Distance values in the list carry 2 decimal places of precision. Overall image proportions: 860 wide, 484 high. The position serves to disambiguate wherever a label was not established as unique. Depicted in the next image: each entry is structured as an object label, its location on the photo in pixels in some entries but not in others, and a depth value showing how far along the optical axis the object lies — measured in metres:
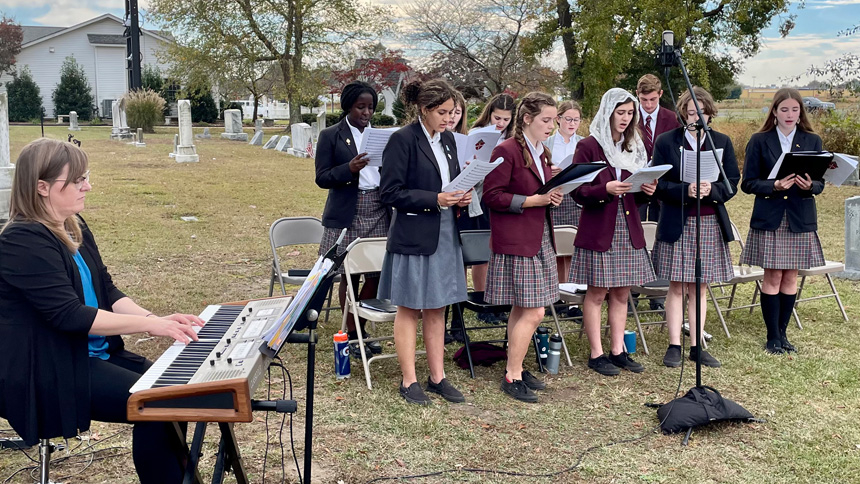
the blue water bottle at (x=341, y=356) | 5.17
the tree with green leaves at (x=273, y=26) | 32.78
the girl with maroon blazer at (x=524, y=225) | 4.73
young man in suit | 6.41
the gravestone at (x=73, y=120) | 35.12
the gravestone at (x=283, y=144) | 25.27
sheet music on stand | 2.62
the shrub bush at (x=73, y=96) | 44.62
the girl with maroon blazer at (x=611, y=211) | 5.13
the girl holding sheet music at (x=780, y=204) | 5.70
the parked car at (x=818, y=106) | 17.74
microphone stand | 4.18
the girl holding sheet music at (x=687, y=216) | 5.44
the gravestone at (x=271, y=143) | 26.91
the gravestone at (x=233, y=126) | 31.09
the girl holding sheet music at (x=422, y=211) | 4.53
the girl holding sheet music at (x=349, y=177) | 5.64
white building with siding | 50.47
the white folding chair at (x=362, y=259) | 5.42
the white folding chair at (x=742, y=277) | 6.33
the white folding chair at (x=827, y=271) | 6.48
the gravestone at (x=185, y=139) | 20.16
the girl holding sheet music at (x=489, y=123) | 6.30
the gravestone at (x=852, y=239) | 8.02
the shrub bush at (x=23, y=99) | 43.04
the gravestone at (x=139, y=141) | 25.06
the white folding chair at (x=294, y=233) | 6.25
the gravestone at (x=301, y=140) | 23.28
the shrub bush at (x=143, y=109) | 29.75
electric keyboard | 2.41
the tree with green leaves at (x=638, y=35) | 21.77
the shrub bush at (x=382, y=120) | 38.27
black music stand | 2.77
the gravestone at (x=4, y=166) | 8.67
